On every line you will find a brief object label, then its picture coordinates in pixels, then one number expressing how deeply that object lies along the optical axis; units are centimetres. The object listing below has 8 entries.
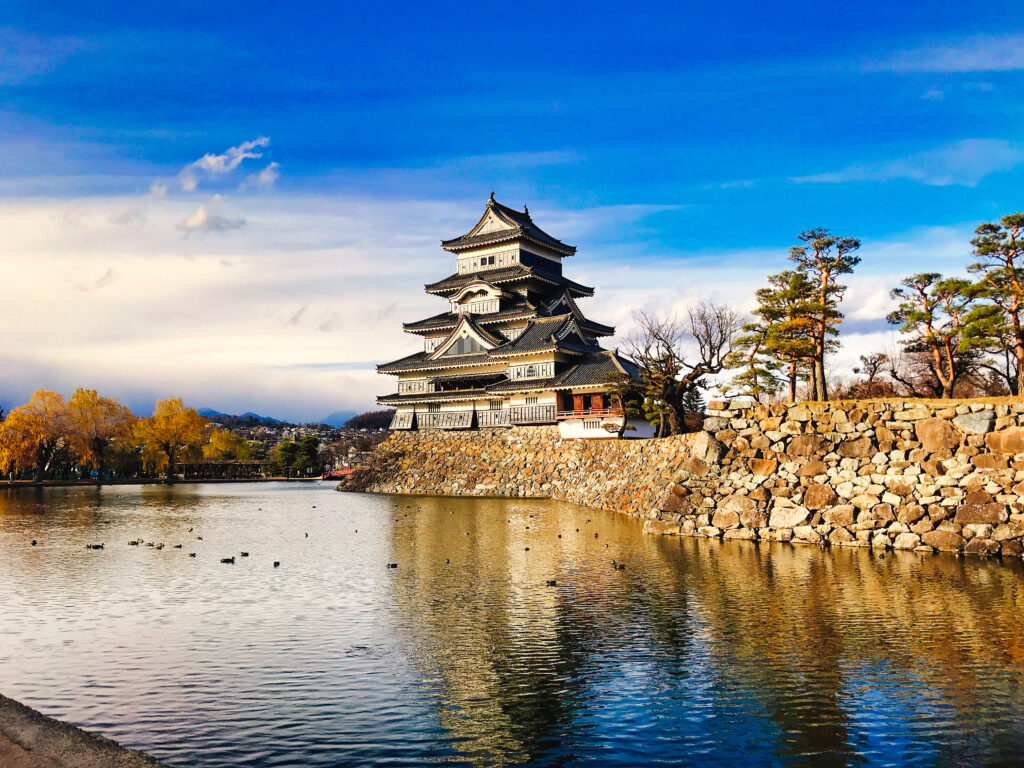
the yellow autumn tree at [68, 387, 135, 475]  7344
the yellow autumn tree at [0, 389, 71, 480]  6806
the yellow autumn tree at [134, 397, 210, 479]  8281
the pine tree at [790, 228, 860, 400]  3469
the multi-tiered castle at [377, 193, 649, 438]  4841
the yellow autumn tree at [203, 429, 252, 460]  10025
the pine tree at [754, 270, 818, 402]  3428
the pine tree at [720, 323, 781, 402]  3522
